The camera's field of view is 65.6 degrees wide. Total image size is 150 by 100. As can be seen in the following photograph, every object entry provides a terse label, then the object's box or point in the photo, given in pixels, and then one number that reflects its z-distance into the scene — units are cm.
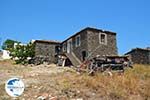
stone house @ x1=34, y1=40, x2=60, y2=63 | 1575
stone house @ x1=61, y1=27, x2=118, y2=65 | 1354
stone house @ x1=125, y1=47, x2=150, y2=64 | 1504
